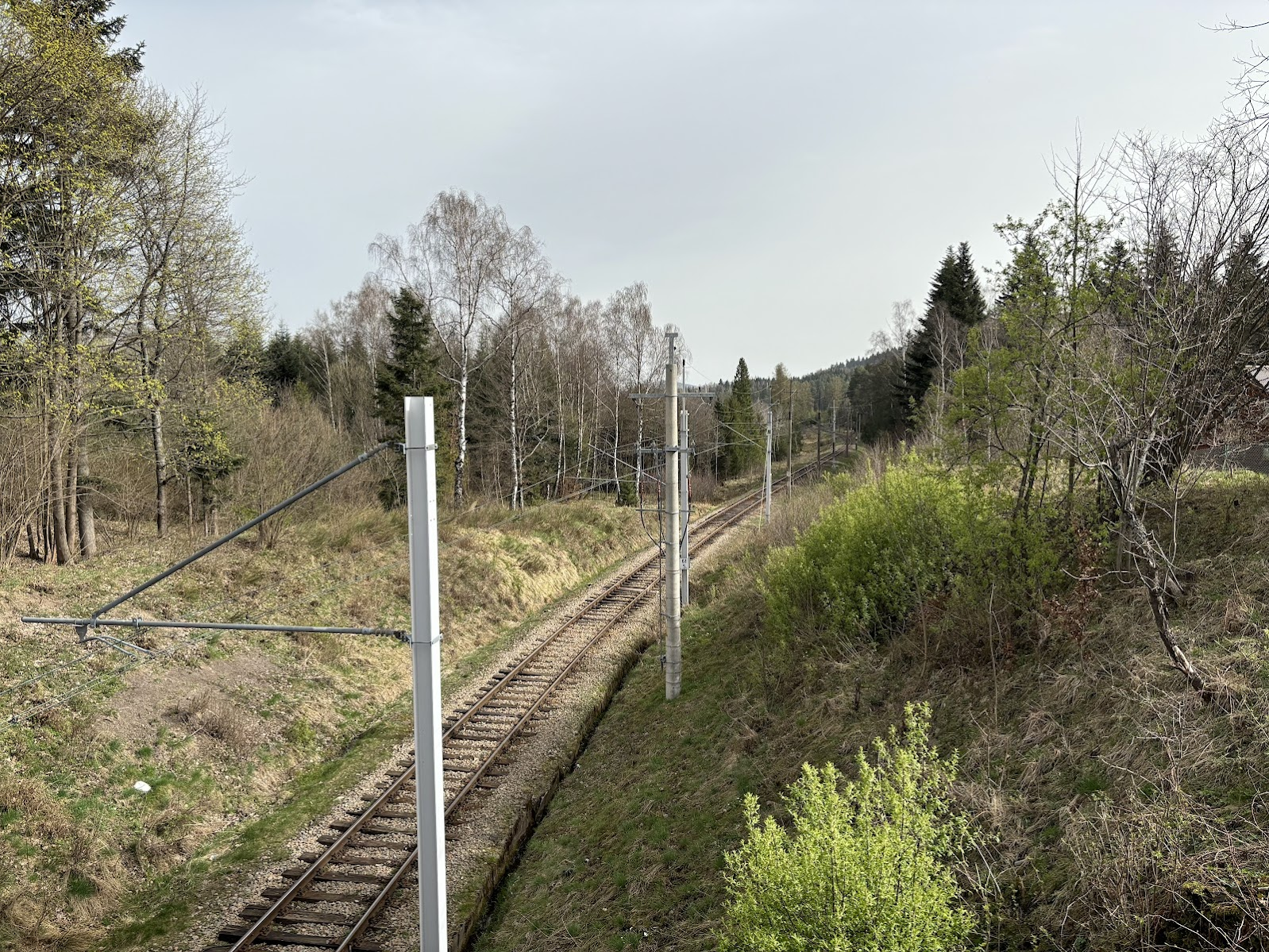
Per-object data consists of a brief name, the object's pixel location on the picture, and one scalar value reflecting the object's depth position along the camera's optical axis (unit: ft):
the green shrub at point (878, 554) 34.22
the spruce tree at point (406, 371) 90.99
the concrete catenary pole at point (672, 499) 41.86
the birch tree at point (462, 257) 79.87
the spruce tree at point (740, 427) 178.09
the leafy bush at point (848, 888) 13.97
